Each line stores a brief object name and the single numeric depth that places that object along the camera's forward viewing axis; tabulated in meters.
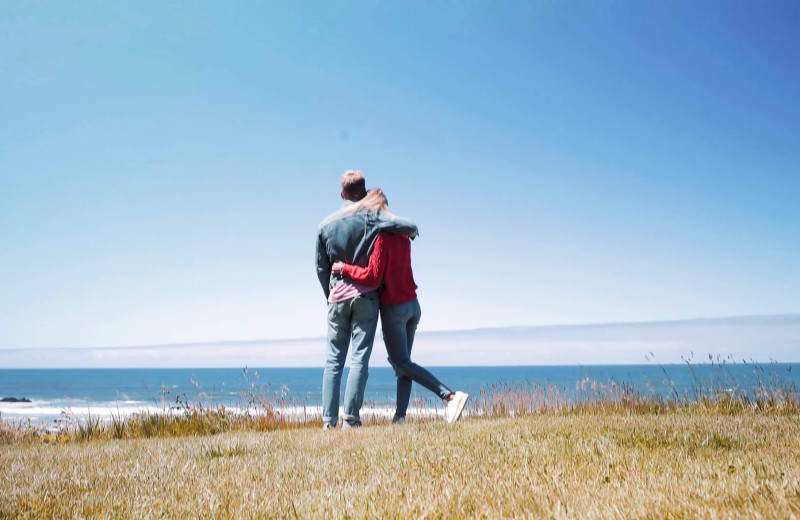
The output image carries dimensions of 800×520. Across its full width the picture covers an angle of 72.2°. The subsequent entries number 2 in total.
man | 5.97
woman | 5.96
